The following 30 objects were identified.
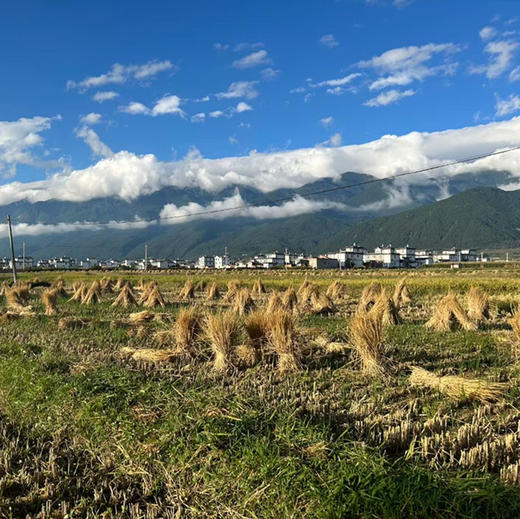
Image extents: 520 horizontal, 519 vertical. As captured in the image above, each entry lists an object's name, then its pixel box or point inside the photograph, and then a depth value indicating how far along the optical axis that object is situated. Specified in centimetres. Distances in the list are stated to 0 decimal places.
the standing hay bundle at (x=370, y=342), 756
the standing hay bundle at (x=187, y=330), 888
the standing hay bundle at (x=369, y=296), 1556
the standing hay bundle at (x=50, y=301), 1675
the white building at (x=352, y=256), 13550
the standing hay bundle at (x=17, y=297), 1873
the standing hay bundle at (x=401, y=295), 1956
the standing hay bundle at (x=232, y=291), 2100
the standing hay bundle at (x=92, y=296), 2150
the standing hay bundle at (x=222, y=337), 805
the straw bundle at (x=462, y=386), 600
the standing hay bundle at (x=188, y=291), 2427
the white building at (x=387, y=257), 15425
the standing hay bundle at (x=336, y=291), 2299
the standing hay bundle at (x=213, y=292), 2346
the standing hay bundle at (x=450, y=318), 1237
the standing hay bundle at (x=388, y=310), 1340
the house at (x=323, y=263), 11855
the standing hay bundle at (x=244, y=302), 1600
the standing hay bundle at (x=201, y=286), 3045
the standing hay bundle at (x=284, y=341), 796
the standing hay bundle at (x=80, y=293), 2234
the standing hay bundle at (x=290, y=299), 1604
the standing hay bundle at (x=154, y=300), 1928
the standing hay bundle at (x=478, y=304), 1387
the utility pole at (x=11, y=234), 3570
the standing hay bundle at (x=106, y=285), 2711
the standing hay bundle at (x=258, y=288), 2606
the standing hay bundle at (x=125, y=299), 1992
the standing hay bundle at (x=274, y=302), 1339
